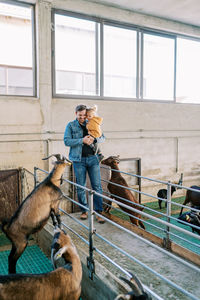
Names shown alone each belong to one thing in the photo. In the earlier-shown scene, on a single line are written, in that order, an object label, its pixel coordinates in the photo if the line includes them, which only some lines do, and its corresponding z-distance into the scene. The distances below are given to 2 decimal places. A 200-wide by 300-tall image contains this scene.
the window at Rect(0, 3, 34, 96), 4.96
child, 3.82
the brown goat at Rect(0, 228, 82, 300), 1.95
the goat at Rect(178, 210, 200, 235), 4.23
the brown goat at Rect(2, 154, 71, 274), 2.88
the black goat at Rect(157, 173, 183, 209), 5.86
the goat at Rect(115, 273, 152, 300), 1.80
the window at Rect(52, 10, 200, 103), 5.48
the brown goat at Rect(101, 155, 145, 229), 4.26
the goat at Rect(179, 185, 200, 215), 5.26
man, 3.91
